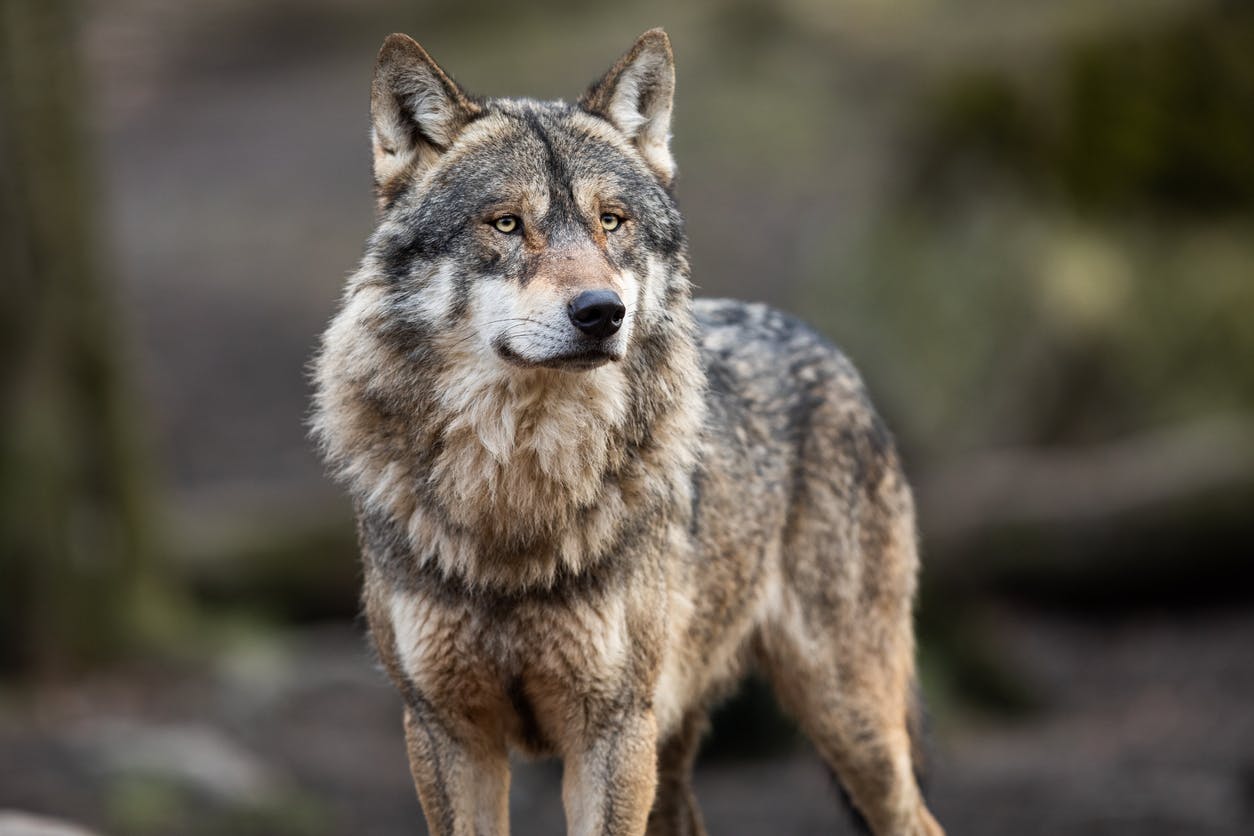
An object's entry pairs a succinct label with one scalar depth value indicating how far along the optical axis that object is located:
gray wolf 8.09
